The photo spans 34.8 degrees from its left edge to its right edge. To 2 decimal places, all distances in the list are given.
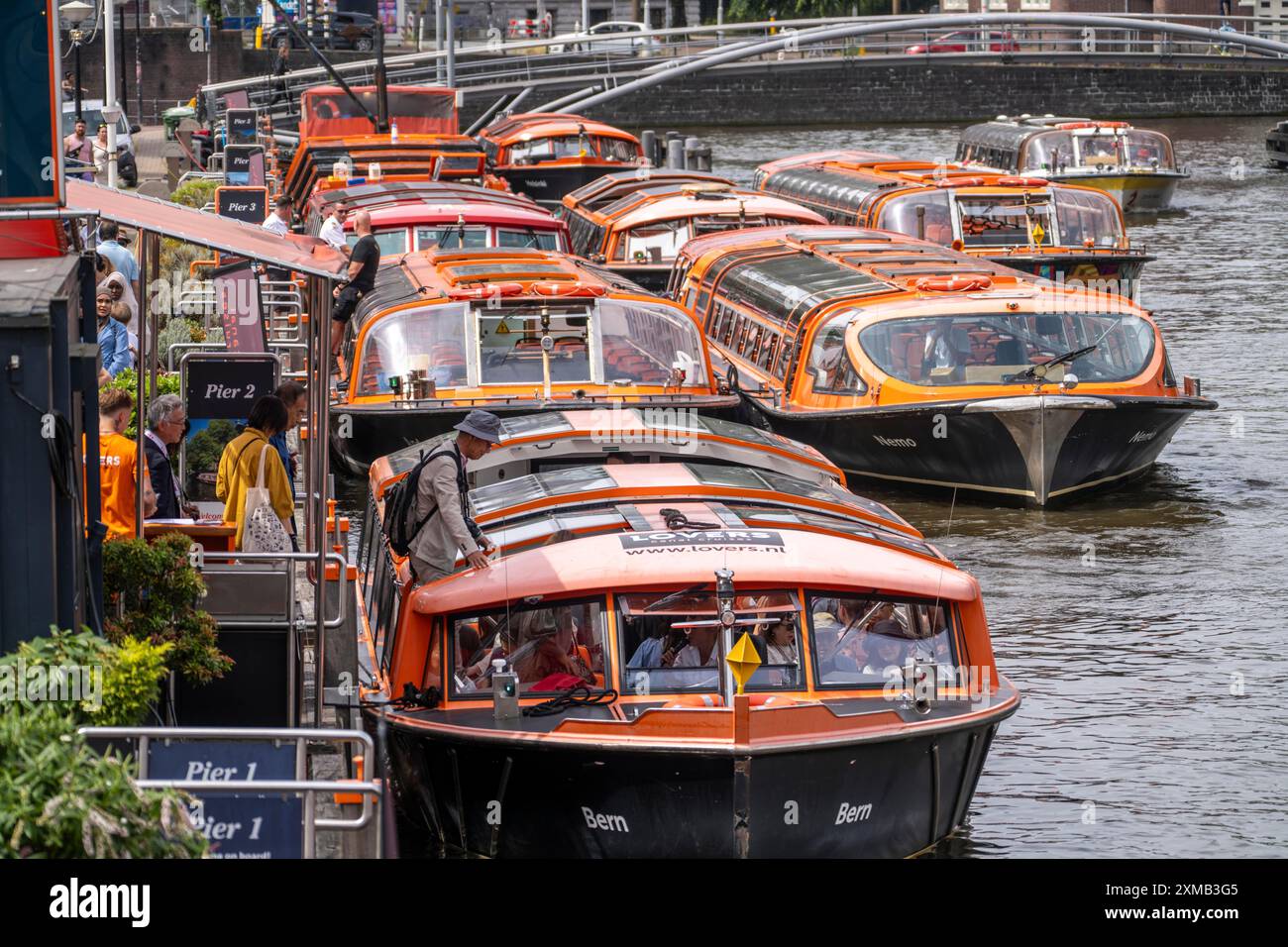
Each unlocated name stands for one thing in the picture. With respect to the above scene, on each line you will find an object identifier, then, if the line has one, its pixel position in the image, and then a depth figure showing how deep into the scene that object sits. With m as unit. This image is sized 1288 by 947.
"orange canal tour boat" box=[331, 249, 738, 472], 19.02
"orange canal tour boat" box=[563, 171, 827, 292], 31.39
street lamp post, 26.20
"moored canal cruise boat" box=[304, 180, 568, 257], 25.52
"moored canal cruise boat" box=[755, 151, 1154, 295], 29.70
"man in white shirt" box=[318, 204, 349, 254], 25.47
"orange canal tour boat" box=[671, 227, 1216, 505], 20.38
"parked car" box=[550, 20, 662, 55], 66.37
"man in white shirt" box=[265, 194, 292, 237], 23.00
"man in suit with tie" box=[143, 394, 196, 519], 12.16
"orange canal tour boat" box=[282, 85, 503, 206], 36.56
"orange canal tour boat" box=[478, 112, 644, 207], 44.88
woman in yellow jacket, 12.25
